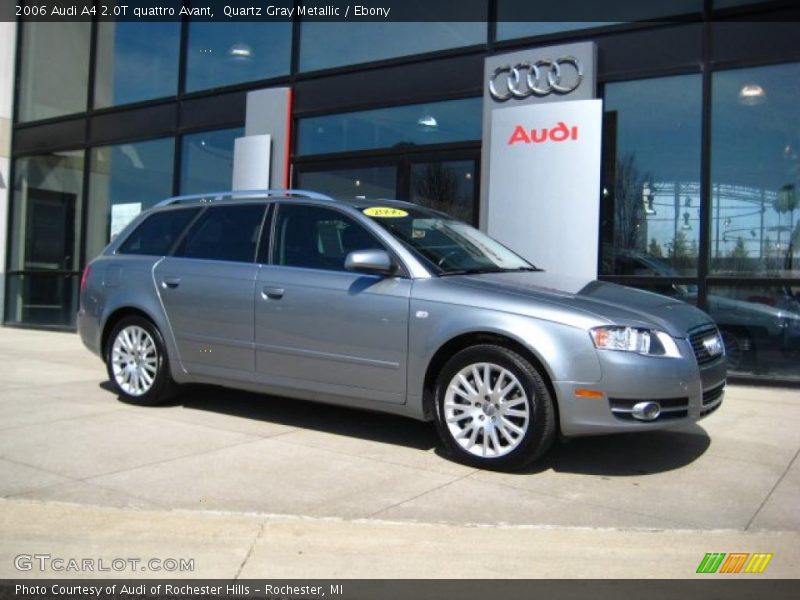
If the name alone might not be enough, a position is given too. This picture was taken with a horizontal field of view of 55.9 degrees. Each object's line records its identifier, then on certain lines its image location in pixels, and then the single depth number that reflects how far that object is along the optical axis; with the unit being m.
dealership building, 8.05
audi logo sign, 8.69
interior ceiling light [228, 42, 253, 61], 11.87
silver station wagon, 4.45
